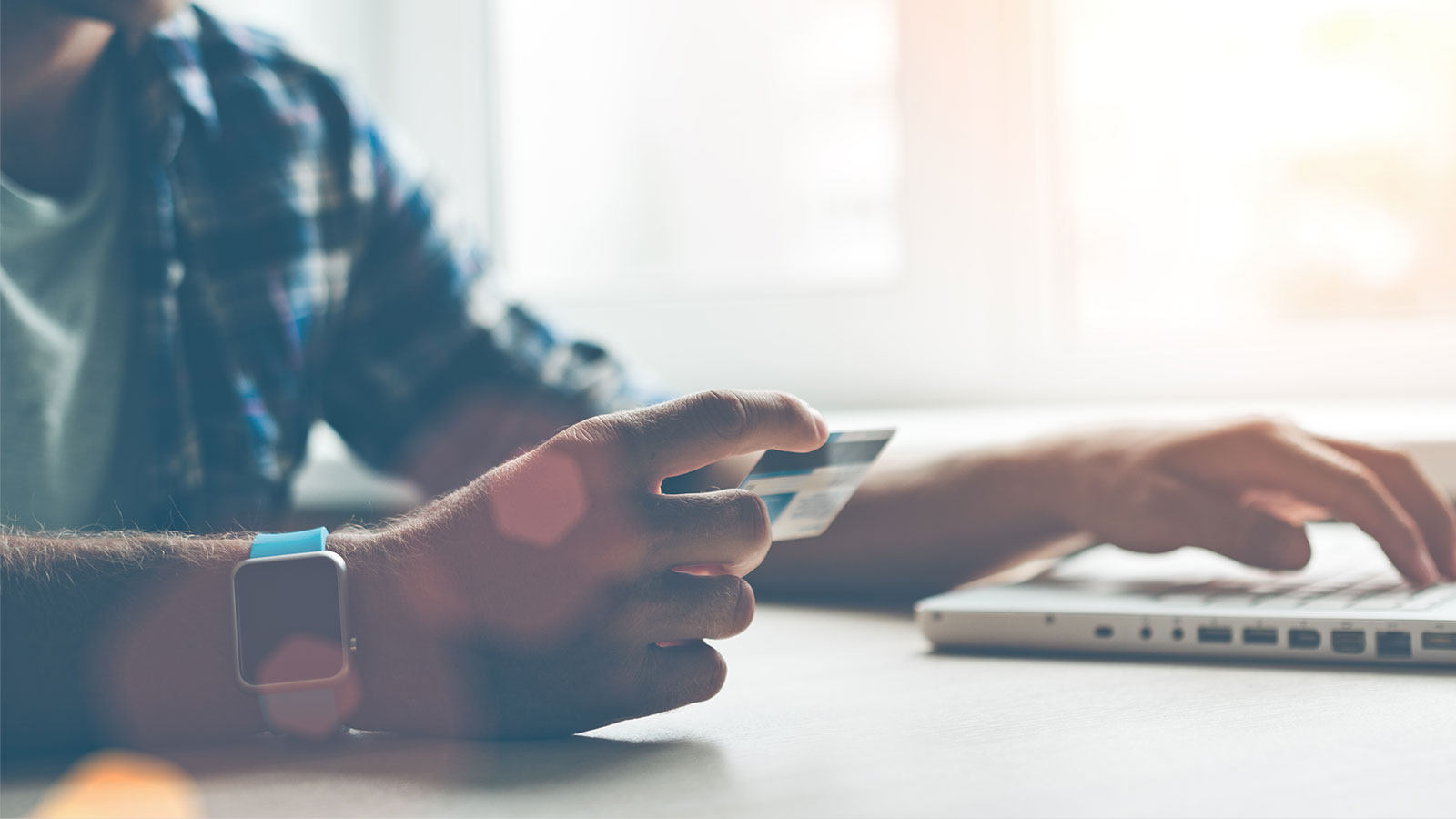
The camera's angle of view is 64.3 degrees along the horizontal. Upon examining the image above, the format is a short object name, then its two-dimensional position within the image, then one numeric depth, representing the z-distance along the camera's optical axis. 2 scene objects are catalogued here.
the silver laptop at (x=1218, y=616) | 0.58
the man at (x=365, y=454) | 0.50
